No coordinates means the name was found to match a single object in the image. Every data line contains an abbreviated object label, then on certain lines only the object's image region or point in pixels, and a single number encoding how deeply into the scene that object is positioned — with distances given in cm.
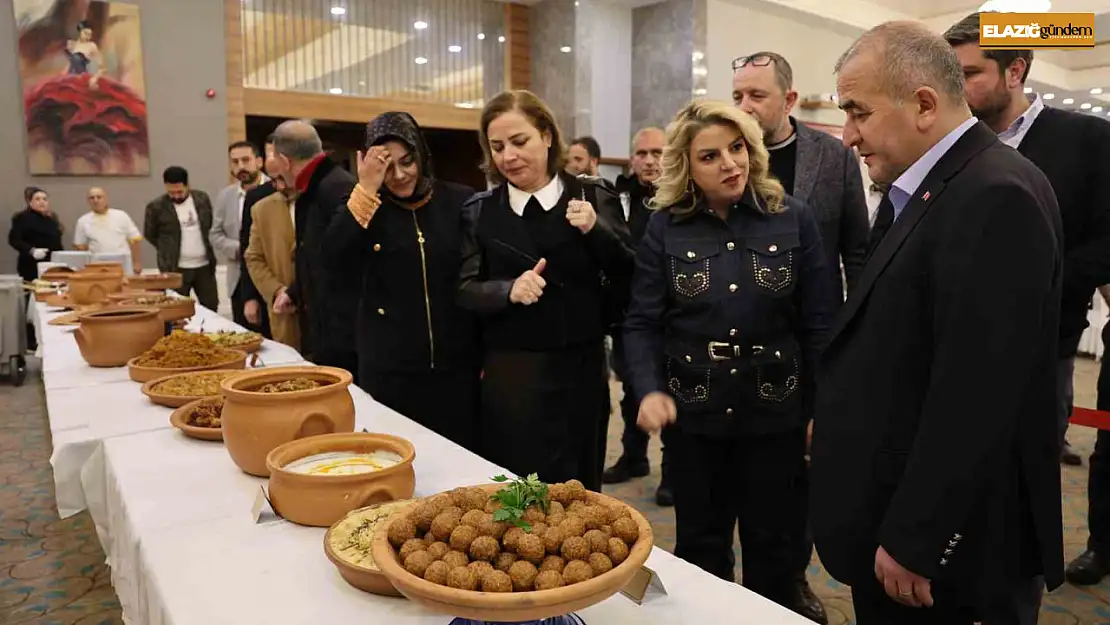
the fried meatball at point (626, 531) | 85
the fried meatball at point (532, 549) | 80
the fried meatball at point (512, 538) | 82
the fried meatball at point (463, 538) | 82
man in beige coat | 355
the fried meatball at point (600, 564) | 79
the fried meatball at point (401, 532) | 86
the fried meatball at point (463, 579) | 76
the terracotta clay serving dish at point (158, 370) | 207
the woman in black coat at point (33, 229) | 683
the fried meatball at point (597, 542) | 82
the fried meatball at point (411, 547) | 83
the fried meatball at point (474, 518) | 84
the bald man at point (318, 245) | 289
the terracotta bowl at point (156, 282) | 363
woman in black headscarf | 227
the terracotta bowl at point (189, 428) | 160
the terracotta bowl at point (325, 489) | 116
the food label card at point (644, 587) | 100
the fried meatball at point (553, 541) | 81
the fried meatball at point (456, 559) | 79
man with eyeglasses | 237
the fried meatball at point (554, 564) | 79
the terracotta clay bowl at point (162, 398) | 185
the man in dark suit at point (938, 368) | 108
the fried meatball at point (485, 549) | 80
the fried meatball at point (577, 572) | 77
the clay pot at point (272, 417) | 132
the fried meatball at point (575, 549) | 80
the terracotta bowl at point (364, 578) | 99
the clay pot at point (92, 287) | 340
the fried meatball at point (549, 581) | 77
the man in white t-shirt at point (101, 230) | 686
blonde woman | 186
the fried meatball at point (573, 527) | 83
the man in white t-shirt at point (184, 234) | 655
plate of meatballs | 76
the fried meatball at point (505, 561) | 80
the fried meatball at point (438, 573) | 78
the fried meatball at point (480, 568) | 78
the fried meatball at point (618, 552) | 81
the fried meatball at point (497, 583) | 76
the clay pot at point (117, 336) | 228
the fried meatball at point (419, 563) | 80
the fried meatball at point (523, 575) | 77
